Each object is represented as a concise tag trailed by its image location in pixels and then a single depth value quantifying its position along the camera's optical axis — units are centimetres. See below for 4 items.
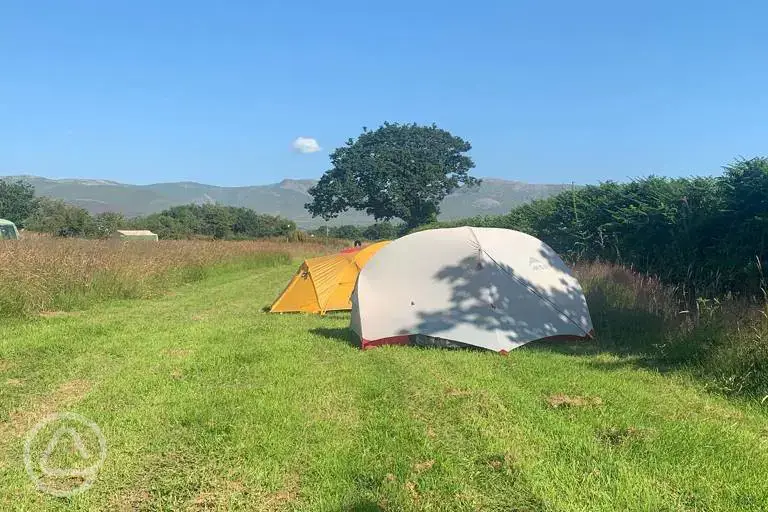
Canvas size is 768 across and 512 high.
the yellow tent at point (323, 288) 1266
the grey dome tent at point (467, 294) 824
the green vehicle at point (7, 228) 3129
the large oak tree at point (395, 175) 5550
